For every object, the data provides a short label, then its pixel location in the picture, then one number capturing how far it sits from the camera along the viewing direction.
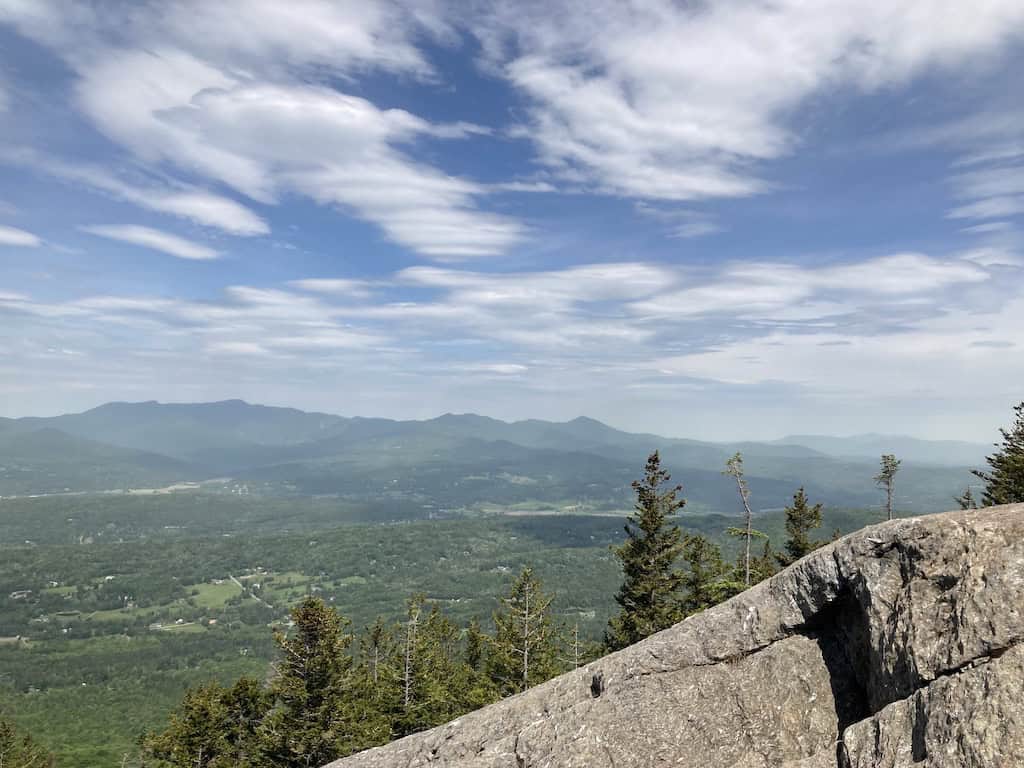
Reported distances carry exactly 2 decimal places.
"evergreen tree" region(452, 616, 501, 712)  42.22
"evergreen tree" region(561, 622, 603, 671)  51.08
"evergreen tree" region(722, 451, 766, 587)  38.66
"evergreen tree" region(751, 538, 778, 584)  46.44
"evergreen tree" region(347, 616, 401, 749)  39.00
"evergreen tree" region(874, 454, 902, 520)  54.59
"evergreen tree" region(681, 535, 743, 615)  42.31
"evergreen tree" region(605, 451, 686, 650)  38.78
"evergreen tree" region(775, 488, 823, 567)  57.44
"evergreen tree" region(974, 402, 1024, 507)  39.34
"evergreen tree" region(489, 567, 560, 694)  45.31
